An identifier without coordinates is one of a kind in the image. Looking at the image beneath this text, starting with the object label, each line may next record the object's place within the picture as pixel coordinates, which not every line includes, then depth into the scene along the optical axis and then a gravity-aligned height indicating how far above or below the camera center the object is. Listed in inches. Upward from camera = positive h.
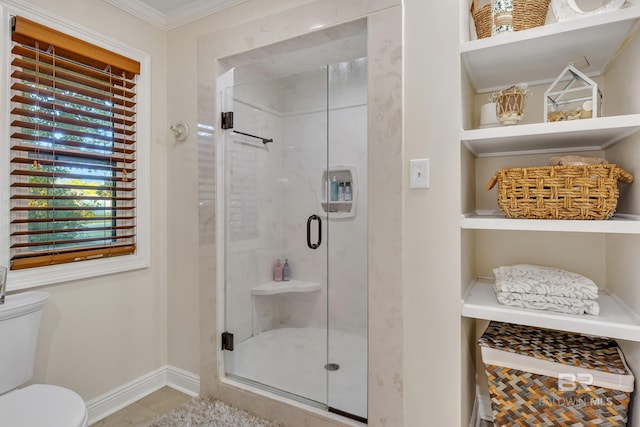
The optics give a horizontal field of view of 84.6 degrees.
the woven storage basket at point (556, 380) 48.5 -25.0
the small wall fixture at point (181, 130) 88.7 +20.4
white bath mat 73.7 -44.6
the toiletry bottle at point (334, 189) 78.7 +4.7
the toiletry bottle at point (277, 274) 90.9 -16.5
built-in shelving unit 47.4 +11.1
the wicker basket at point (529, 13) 52.6 +29.4
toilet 48.8 -28.1
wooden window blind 66.5 +13.1
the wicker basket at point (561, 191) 47.8 +2.5
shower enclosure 74.4 -2.1
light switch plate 58.8 +6.1
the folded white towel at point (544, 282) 51.3 -11.3
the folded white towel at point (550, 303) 50.6 -14.1
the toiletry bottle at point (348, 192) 76.5 +3.9
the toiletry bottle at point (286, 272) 89.7 -15.8
